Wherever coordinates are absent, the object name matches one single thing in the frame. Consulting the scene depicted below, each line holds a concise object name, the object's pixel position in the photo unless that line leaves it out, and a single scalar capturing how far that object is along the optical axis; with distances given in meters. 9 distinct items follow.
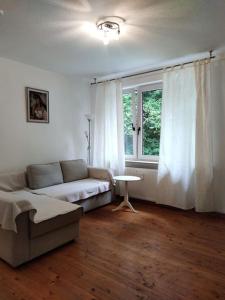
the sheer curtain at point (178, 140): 3.60
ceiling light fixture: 2.38
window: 4.23
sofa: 2.09
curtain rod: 3.38
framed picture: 3.81
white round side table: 3.72
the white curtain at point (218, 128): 3.44
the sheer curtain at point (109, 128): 4.38
